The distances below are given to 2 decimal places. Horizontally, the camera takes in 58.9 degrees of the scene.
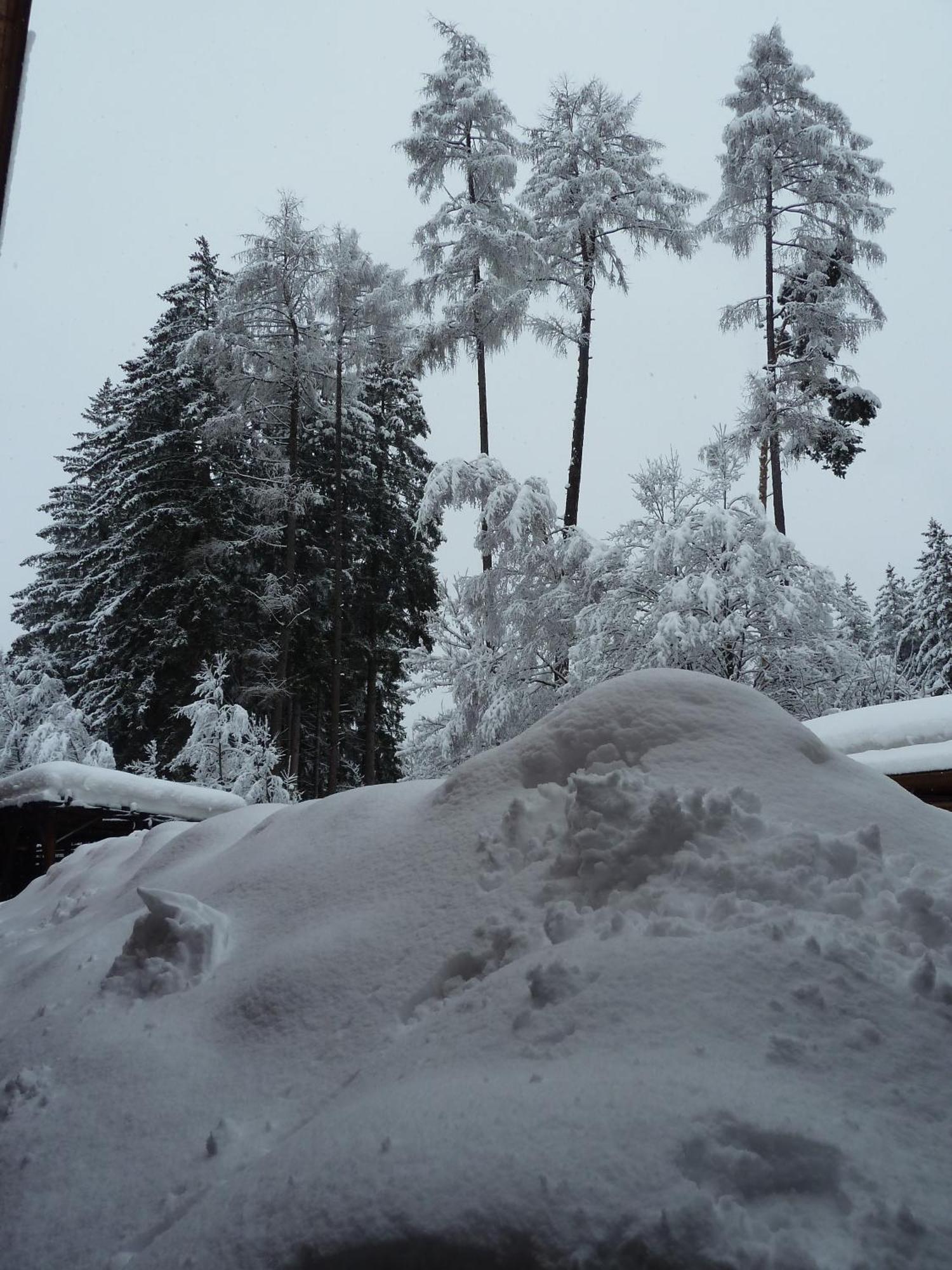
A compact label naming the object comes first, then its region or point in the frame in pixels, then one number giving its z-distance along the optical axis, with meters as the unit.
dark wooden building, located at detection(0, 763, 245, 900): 8.46
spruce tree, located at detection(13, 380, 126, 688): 19.86
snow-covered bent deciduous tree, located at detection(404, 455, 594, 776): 11.11
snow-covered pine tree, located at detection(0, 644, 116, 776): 16.91
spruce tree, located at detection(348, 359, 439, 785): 20.47
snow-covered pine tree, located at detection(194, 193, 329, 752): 15.47
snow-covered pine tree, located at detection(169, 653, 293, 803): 12.70
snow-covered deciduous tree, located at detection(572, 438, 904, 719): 8.80
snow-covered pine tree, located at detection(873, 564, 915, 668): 29.47
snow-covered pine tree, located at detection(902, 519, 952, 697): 20.83
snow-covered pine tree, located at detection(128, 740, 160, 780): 15.28
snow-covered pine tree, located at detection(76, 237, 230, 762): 17.56
